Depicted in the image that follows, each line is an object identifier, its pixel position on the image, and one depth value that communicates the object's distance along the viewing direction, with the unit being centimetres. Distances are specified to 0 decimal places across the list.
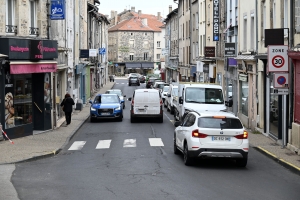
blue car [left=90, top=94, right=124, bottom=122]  3084
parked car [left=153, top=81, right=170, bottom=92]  5444
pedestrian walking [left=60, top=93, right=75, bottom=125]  2816
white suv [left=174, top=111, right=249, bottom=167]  1495
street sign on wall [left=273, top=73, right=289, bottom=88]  1831
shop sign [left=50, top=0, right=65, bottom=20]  2602
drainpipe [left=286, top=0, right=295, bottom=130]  1892
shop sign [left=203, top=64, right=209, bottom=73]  4424
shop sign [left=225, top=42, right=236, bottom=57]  3167
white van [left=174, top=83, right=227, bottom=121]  2520
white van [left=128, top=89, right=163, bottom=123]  2989
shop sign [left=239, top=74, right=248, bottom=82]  2852
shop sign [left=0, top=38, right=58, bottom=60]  2083
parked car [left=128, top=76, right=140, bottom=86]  8438
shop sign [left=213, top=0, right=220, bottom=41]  3931
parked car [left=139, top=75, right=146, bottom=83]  9549
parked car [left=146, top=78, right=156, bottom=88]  7101
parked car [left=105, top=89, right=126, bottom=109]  4181
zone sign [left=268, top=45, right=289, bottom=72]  1823
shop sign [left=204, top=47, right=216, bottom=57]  4049
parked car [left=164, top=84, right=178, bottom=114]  3516
